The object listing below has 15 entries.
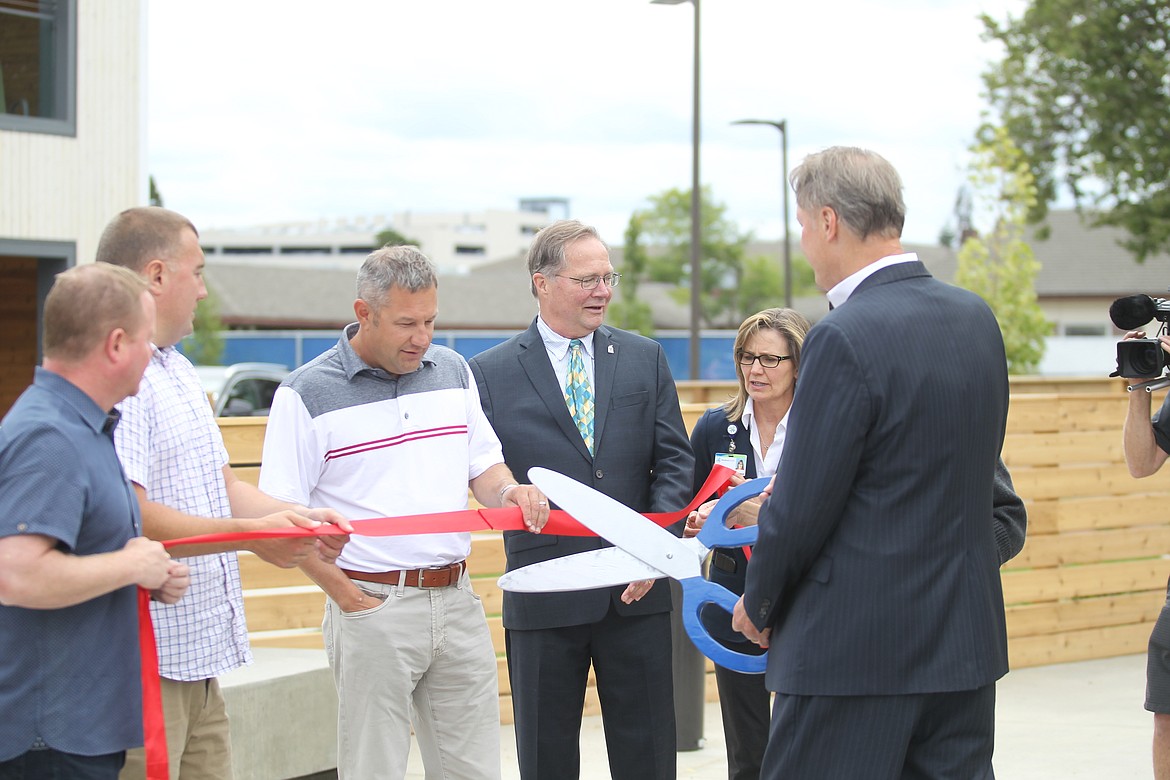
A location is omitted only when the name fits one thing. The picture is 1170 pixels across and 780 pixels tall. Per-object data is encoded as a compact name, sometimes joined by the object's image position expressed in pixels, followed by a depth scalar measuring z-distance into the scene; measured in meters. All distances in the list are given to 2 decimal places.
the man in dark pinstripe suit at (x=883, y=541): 2.70
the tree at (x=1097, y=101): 26.20
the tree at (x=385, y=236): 85.47
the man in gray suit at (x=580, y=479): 4.13
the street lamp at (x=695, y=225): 19.02
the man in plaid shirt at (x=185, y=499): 3.08
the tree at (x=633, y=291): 61.25
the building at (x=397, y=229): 135.88
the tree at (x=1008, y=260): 21.11
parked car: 18.72
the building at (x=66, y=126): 12.34
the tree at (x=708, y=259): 71.69
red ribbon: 2.80
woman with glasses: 4.34
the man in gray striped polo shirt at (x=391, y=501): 3.65
